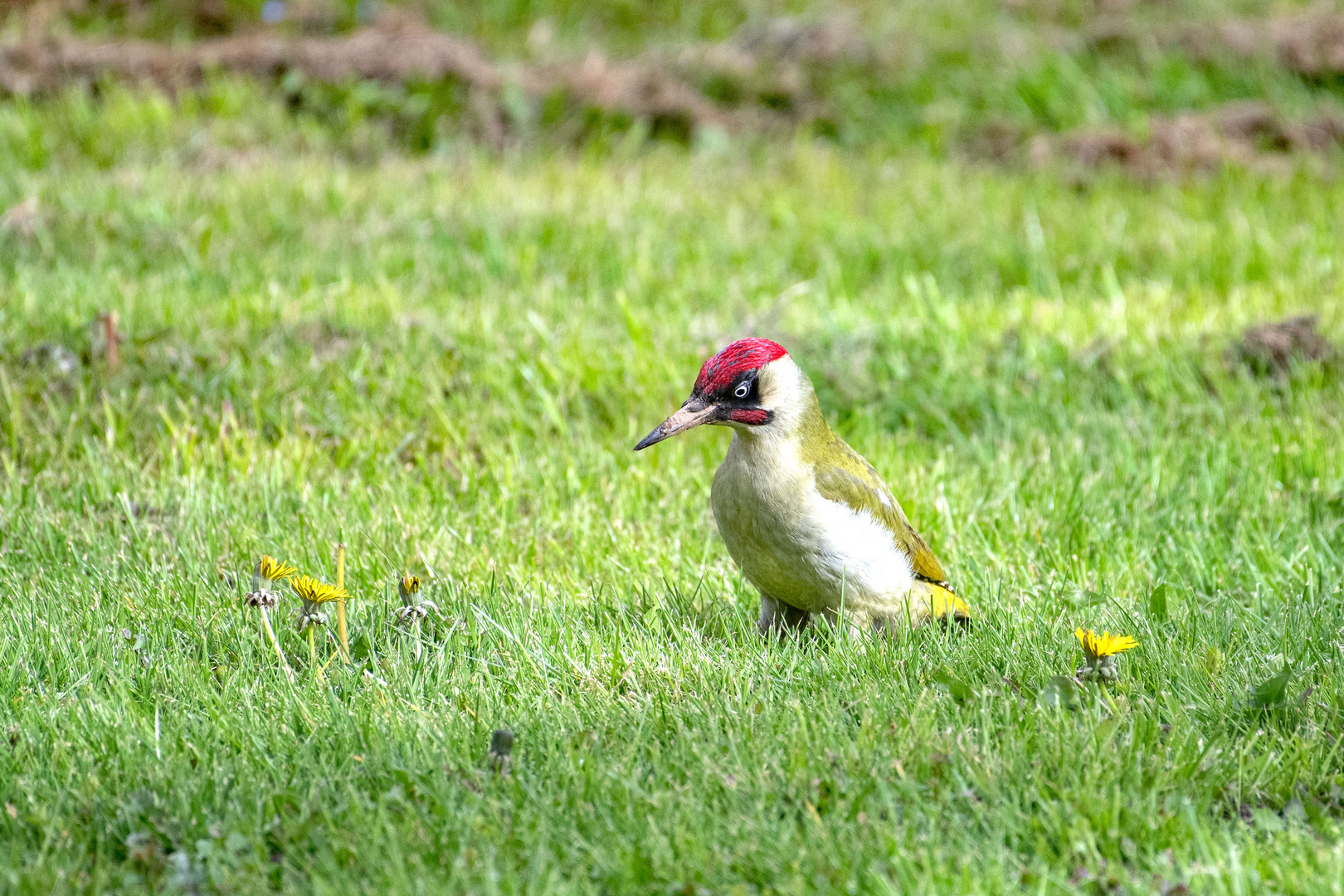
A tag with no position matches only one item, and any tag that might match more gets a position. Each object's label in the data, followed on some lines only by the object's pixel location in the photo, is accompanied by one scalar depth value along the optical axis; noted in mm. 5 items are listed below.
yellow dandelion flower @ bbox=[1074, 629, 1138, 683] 5977
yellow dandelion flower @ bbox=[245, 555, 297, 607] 6289
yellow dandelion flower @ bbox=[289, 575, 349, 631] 6207
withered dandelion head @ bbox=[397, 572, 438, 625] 6633
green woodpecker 7254
